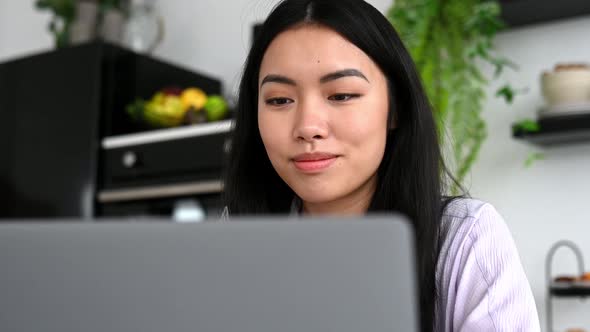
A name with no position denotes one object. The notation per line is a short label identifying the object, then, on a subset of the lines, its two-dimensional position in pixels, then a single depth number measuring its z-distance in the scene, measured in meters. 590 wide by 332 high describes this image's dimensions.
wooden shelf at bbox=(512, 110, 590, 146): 1.98
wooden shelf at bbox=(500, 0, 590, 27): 2.12
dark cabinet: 2.69
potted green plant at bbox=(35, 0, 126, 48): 3.01
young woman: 0.85
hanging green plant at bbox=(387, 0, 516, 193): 2.10
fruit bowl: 2.59
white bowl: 2.01
